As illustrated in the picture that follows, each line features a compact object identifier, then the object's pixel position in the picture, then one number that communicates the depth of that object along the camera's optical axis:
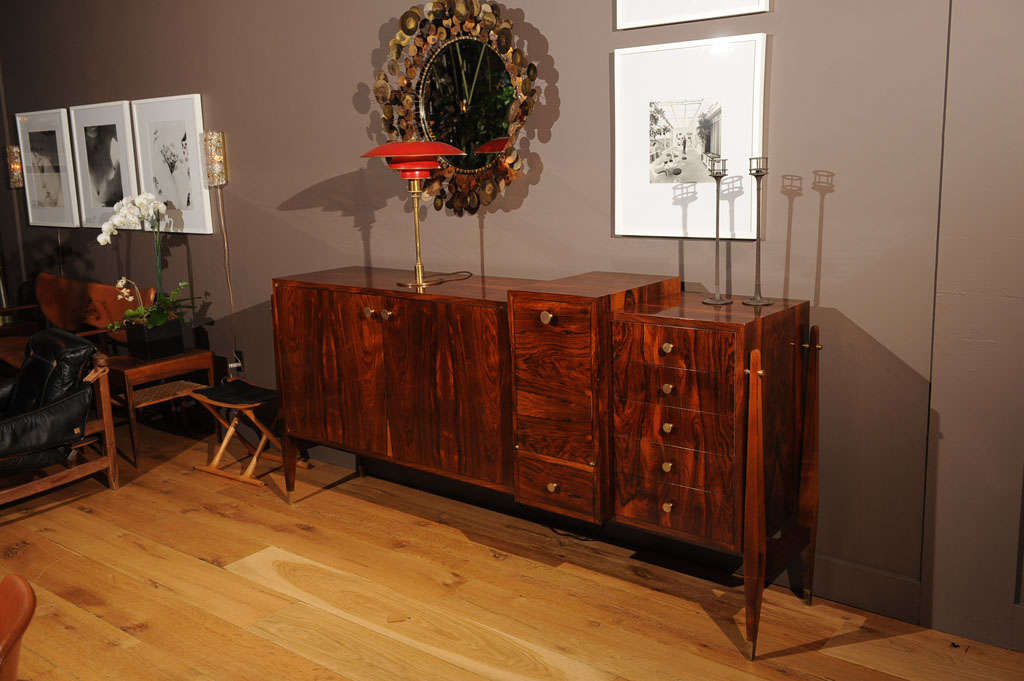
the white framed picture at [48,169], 6.61
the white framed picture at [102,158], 6.07
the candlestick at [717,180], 3.22
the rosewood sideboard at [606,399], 2.95
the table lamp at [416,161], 3.82
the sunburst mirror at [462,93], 3.92
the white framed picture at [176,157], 5.55
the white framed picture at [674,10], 3.24
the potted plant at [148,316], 5.42
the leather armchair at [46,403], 4.29
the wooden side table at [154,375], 5.20
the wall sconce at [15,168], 7.00
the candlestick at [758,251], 3.14
